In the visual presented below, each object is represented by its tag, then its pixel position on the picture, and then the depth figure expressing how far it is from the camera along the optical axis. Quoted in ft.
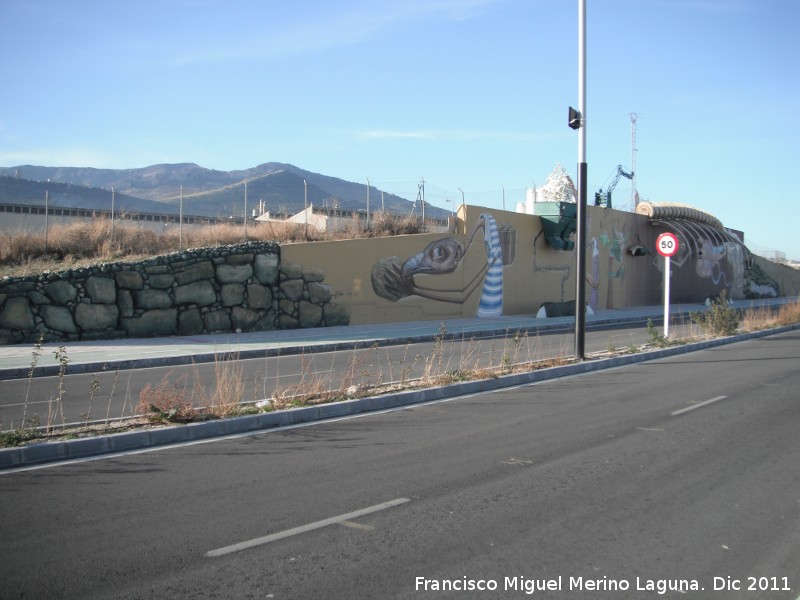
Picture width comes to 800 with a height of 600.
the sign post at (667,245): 65.82
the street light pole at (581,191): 50.21
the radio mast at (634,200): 134.21
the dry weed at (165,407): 28.15
